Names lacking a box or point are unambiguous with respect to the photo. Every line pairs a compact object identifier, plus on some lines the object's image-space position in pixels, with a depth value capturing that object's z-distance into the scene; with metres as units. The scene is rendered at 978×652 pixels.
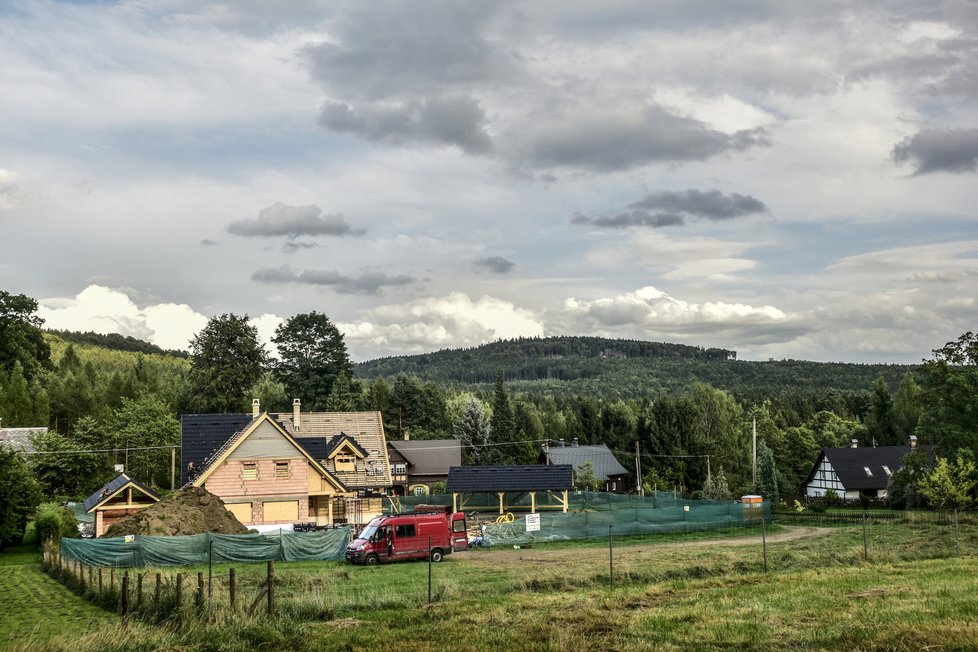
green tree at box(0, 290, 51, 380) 97.62
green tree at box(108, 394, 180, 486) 75.25
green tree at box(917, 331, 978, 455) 52.81
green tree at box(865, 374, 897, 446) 99.12
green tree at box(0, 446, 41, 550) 40.78
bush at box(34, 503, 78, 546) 40.84
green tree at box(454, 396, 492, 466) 90.50
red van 34.84
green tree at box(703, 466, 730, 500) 70.94
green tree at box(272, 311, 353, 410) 95.44
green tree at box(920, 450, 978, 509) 51.94
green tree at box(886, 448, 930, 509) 55.09
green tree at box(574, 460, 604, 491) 79.00
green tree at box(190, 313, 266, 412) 84.62
